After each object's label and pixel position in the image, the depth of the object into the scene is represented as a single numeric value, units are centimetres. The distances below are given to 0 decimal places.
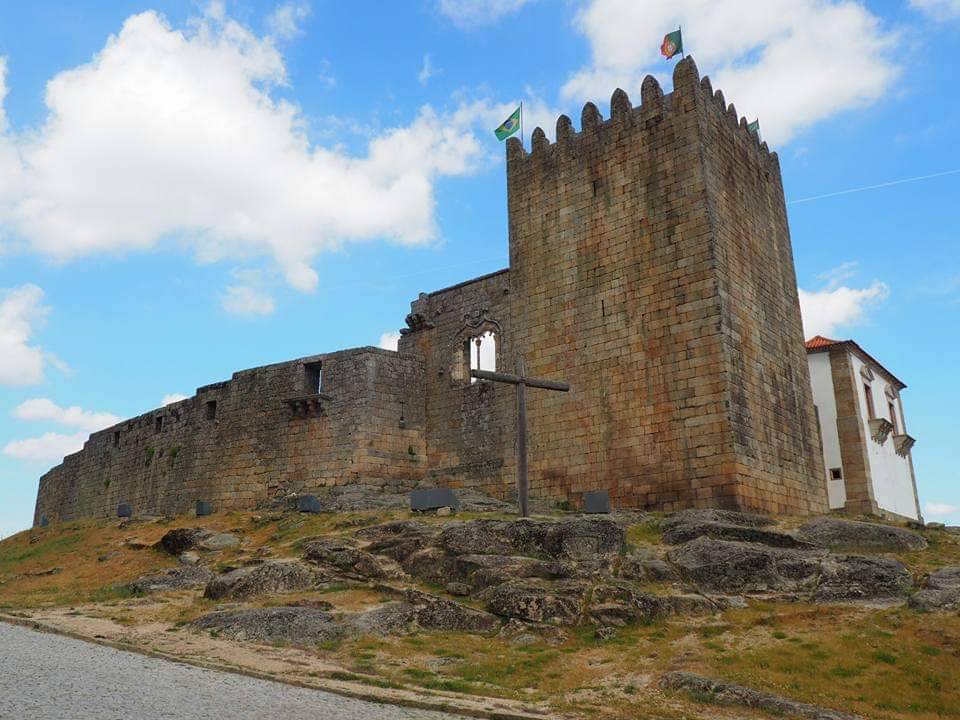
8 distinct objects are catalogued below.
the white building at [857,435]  2677
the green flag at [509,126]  2512
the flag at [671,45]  2203
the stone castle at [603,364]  1959
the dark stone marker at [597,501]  1795
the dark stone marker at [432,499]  1961
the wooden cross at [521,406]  1667
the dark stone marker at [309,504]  2175
